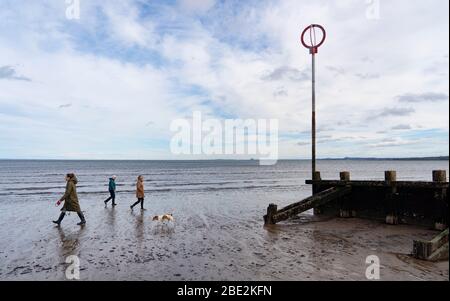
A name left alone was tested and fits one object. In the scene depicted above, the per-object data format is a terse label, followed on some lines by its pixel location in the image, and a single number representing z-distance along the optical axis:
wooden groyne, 10.59
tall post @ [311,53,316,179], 13.92
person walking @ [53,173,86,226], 12.25
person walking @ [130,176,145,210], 17.42
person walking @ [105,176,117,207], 19.33
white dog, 12.34
